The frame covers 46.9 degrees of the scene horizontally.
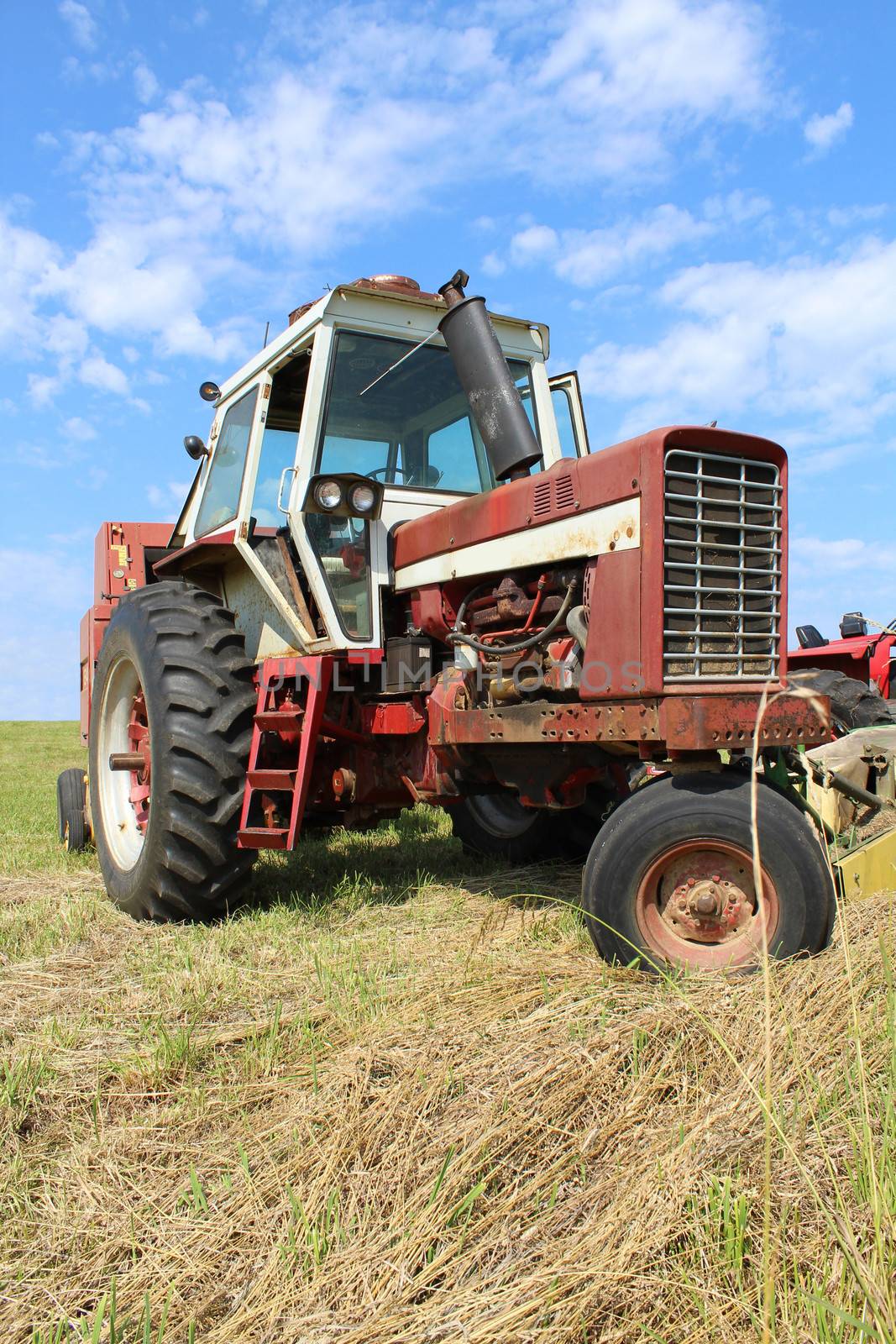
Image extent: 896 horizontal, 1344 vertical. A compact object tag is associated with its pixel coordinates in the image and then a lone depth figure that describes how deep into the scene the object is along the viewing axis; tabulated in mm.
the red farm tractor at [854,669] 9172
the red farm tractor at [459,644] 3156
